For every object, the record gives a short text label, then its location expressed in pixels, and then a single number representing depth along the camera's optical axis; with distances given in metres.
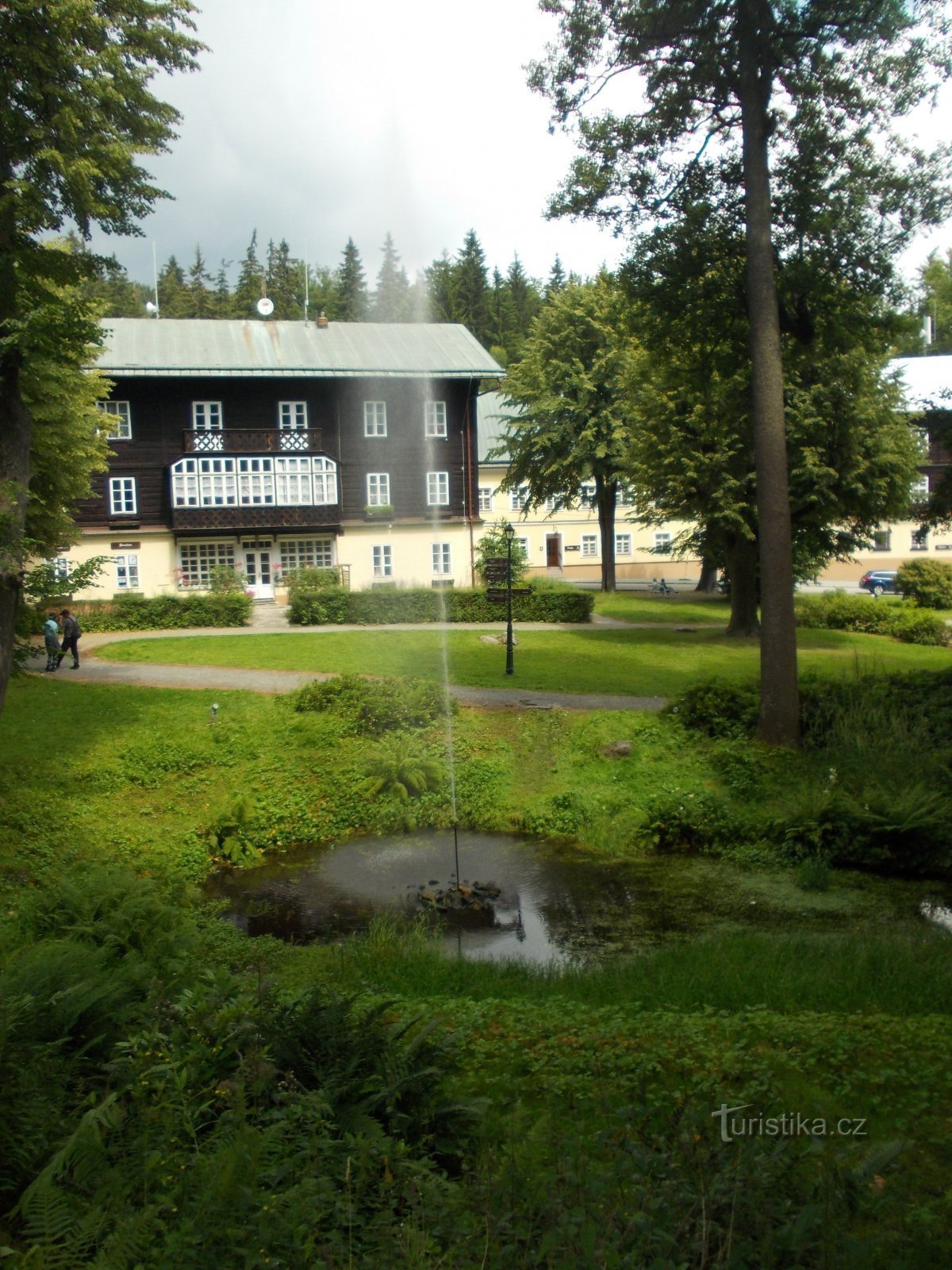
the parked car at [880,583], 50.53
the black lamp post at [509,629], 22.55
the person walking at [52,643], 25.33
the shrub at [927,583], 41.72
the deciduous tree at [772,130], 15.86
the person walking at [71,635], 25.50
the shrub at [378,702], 18.92
